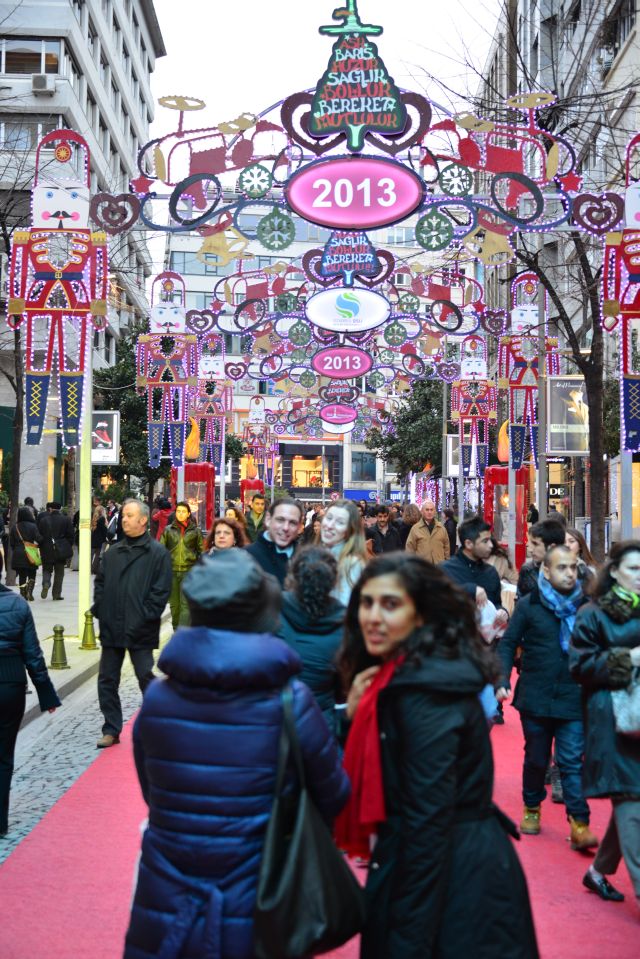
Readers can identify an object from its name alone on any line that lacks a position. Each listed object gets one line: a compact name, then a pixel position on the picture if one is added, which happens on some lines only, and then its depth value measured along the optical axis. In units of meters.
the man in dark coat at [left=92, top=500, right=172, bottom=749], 8.89
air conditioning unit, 38.31
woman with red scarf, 3.09
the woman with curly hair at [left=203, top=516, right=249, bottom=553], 10.14
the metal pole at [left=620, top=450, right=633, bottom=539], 10.48
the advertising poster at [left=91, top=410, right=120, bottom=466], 20.04
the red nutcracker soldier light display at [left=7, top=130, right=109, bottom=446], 13.51
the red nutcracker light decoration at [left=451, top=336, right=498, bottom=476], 24.88
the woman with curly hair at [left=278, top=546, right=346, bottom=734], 5.01
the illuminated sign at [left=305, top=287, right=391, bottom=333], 16.75
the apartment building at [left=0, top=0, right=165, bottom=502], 38.12
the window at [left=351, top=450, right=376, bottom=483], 88.81
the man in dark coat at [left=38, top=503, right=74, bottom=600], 21.84
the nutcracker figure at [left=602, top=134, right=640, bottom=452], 10.50
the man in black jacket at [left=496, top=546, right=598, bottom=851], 6.53
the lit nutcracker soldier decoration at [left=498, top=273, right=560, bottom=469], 19.09
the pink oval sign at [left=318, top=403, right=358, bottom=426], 31.80
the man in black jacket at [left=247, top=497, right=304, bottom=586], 7.99
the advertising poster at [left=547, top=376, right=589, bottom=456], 18.30
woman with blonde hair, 6.88
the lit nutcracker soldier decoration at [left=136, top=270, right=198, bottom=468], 20.55
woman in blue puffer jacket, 2.98
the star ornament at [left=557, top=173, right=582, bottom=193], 12.63
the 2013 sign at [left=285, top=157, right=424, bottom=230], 11.32
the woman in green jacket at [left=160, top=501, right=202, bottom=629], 13.50
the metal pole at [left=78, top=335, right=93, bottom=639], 14.72
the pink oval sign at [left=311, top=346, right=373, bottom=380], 22.03
